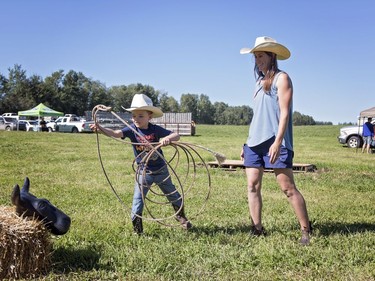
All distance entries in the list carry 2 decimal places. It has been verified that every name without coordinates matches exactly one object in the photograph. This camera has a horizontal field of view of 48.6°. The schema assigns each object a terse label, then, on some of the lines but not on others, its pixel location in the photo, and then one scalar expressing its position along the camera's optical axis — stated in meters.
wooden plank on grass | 10.90
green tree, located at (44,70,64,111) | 79.19
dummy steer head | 3.58
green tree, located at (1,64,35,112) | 68.62
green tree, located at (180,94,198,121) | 138.62
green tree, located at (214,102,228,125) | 148.00
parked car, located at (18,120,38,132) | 40.66
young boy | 4.79
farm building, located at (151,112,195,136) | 35.56
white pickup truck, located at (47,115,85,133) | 37.16
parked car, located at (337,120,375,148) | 22.16
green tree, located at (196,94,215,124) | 144.62
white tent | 19.76
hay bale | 3.34
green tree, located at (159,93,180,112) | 123.67
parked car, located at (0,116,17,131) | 41.41
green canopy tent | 40.41
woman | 4.28
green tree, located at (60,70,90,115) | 85.56
